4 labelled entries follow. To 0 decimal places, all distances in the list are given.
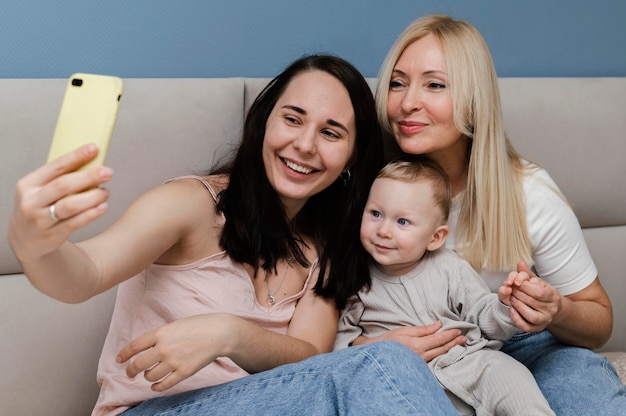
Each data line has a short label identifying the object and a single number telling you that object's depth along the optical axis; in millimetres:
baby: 1463
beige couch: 1500
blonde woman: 1534
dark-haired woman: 988
